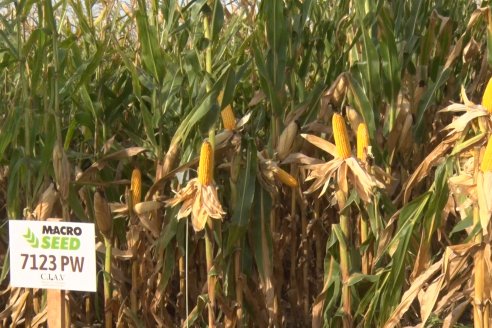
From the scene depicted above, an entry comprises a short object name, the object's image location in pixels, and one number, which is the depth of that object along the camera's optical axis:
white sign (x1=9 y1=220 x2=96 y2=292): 4.73
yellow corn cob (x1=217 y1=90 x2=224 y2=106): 5.17
